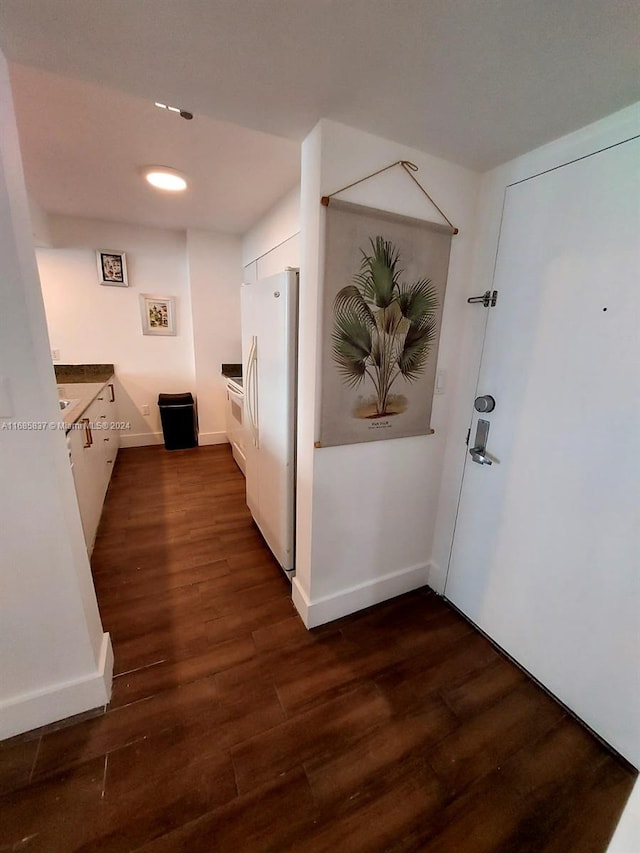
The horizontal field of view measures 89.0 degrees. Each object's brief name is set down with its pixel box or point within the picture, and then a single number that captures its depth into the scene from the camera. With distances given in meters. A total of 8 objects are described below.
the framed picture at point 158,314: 3.92
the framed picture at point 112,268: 3.63
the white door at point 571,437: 1.15
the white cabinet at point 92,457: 1.98
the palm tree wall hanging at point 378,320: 1.33
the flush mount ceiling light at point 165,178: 2.24
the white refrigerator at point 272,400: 1.67
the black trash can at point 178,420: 3.99
